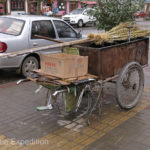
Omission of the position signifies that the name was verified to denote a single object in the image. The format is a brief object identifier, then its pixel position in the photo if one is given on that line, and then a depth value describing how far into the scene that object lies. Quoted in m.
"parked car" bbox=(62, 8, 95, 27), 25.06
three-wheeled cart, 4.29
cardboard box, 4.18
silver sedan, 6.87
